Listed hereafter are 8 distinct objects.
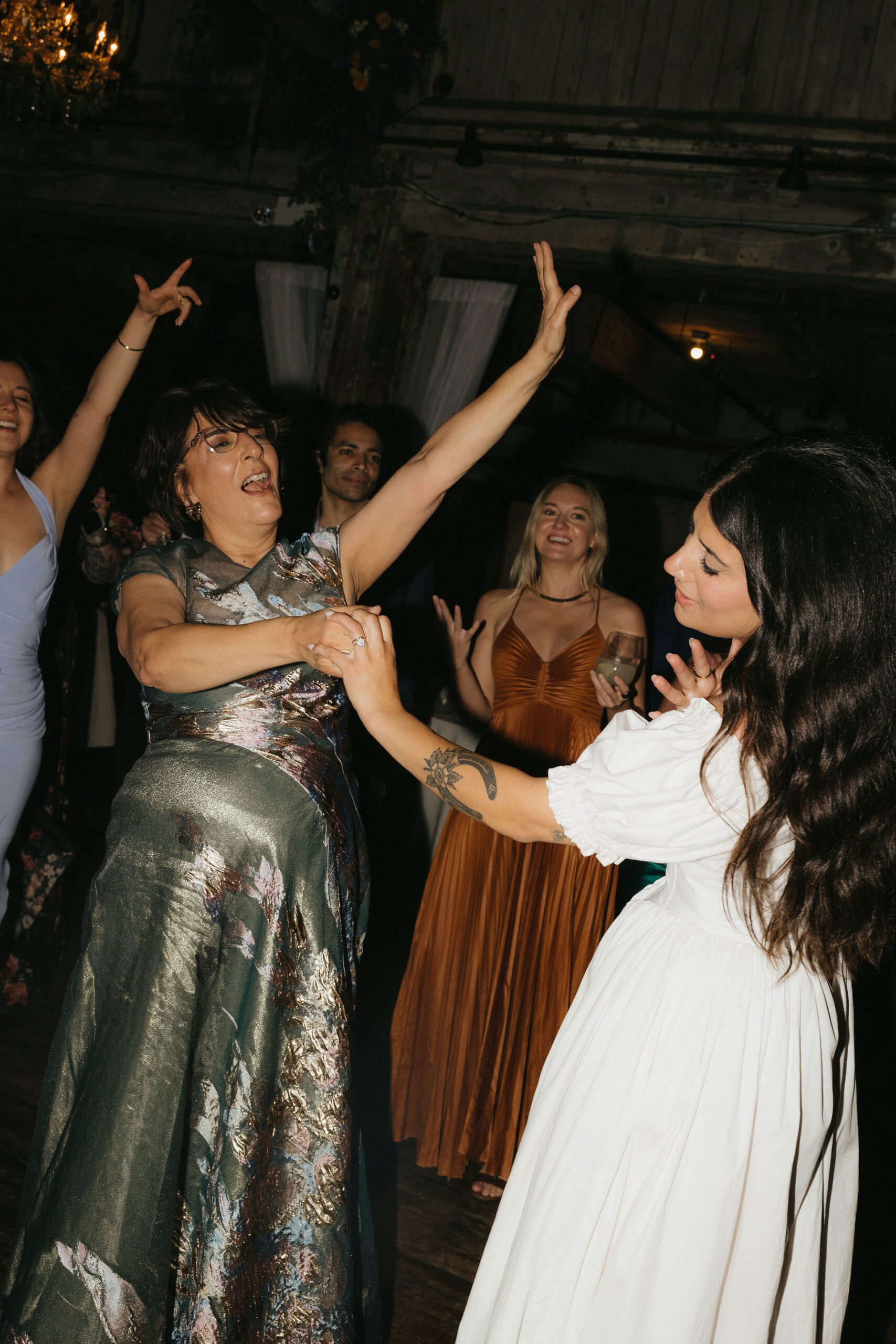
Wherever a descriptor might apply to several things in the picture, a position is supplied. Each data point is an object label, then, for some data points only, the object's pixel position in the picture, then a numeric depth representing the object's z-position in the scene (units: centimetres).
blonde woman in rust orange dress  284
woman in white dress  124
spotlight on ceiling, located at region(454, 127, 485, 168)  486
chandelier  463
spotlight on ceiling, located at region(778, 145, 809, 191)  431
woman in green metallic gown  164
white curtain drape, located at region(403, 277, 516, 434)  532
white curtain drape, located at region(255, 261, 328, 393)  560
